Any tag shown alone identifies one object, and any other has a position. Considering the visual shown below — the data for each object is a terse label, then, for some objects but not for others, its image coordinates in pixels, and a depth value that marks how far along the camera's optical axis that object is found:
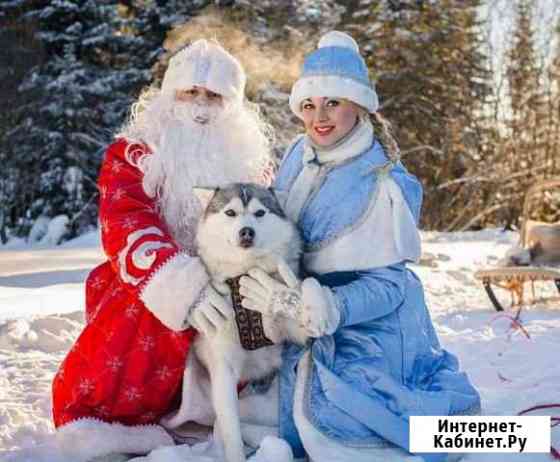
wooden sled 5.73
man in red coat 2.45
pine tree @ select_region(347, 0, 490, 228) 17.98
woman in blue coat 2.34
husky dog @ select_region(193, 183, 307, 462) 2.35
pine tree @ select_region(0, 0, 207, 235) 14.89
